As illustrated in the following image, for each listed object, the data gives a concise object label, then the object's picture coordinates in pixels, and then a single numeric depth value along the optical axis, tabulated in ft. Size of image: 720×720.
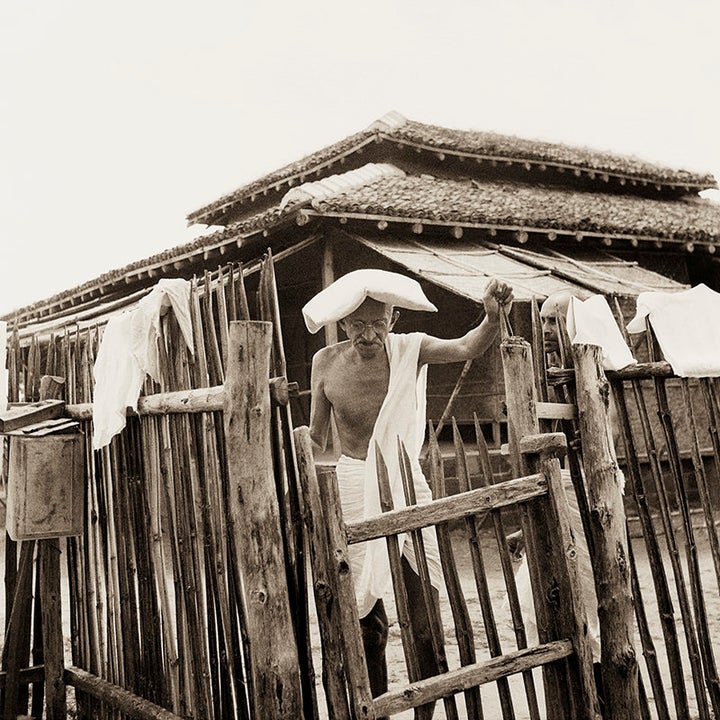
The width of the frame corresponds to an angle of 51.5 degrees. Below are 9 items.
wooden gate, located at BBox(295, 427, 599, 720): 7.65
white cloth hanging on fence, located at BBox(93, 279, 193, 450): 10.36
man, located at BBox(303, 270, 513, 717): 10.82
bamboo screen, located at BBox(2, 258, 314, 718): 9.11
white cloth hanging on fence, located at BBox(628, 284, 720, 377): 11.22
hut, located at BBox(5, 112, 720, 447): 29.04
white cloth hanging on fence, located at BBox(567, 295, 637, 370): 10.36
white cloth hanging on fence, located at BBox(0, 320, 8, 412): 13.55
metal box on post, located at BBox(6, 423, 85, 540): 11.65
